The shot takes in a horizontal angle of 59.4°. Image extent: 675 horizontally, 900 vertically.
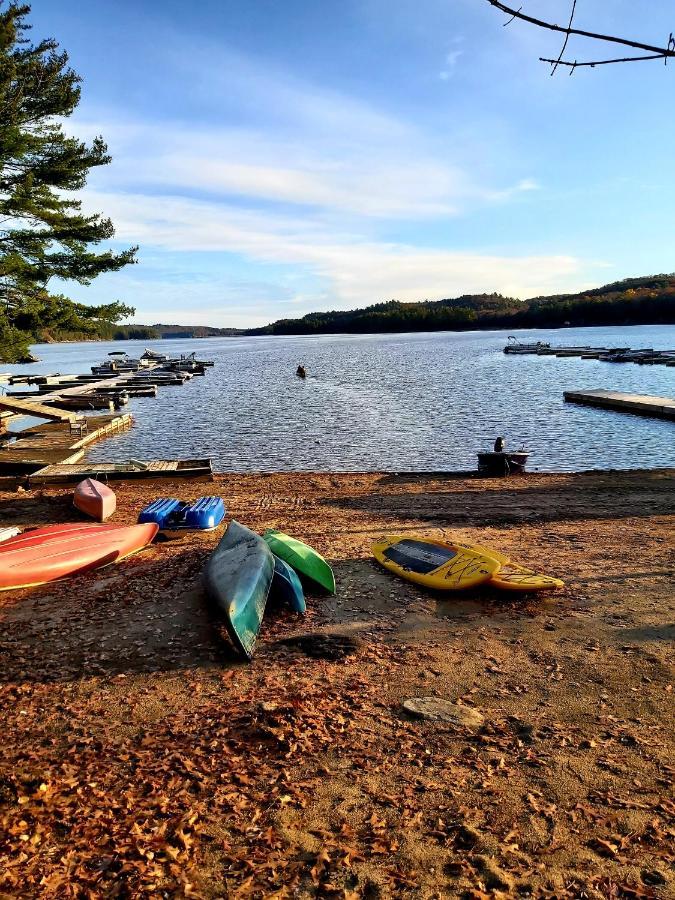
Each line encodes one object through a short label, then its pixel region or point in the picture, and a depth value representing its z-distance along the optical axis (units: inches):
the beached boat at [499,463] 775.1
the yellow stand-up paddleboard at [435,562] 366.6
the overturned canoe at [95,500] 561.2
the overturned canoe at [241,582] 291.7
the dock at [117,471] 723.4
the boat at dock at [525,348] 3957.7
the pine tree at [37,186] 778.8
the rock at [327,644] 291.0
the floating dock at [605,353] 2741.1
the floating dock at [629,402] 1277.4
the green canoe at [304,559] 370.0
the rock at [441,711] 234.5
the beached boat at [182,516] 518.3
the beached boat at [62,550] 381.4
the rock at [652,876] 158.3
